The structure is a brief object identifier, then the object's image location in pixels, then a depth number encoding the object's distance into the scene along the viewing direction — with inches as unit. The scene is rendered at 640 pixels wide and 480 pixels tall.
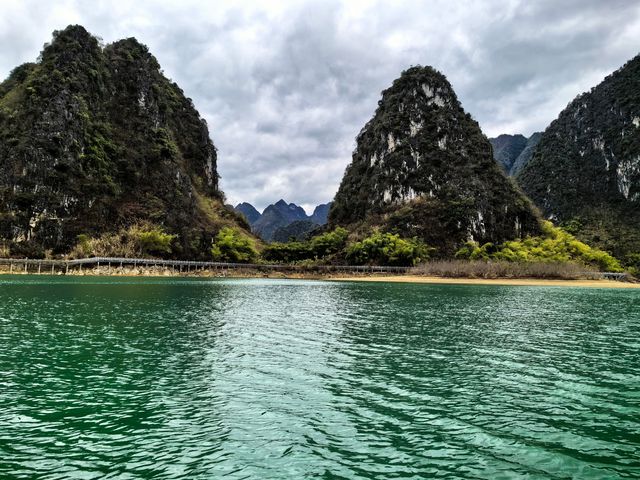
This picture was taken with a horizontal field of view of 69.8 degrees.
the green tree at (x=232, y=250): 5925.2
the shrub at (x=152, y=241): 5433.1
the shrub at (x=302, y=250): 6392.7
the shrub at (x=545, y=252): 5679.1
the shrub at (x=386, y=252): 5876.0
